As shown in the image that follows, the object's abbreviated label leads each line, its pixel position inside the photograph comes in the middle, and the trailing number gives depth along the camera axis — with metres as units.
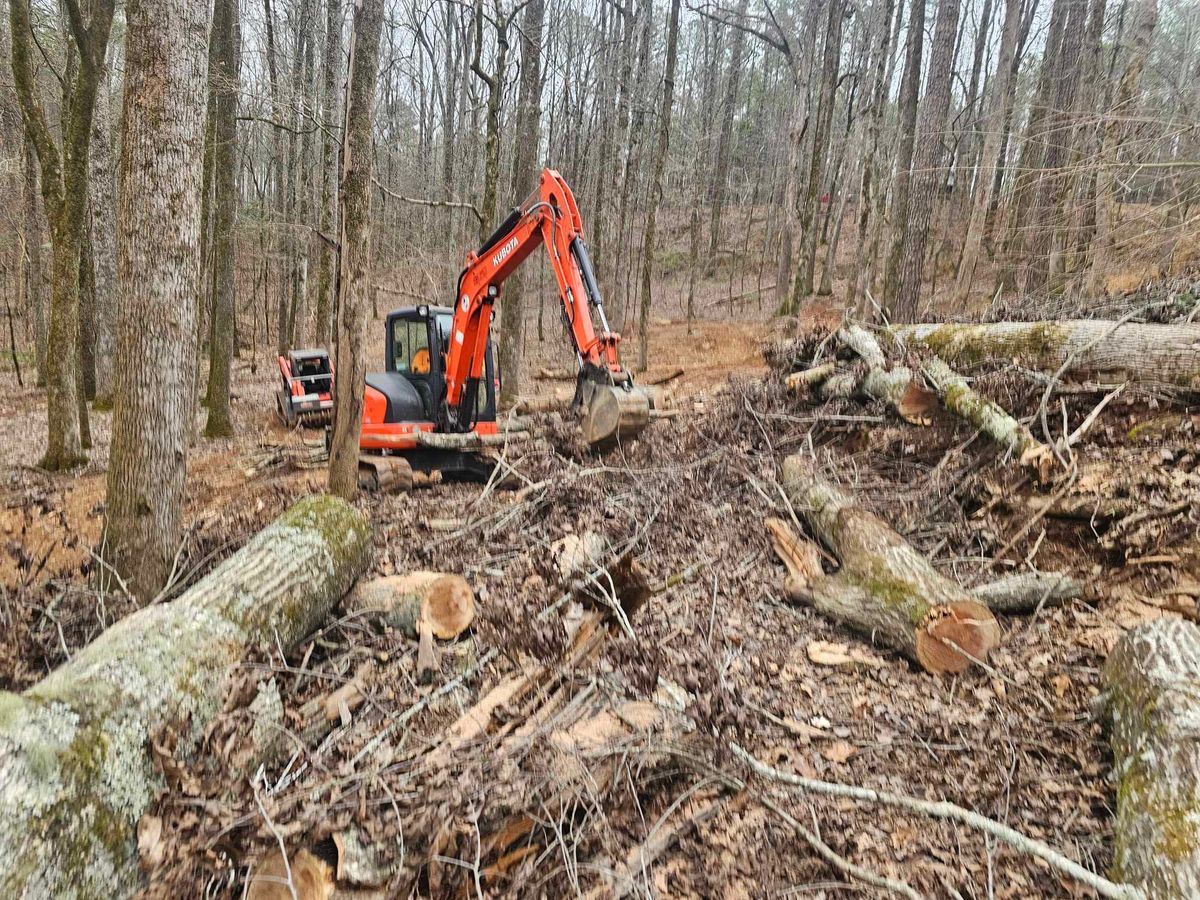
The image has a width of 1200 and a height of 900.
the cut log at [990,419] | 5.04
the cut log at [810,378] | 7.65
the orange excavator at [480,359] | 6.79
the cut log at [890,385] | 6.29
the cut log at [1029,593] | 4.19
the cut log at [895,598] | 3.72
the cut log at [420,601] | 4.19
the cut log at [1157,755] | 2.22
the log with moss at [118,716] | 2.27
